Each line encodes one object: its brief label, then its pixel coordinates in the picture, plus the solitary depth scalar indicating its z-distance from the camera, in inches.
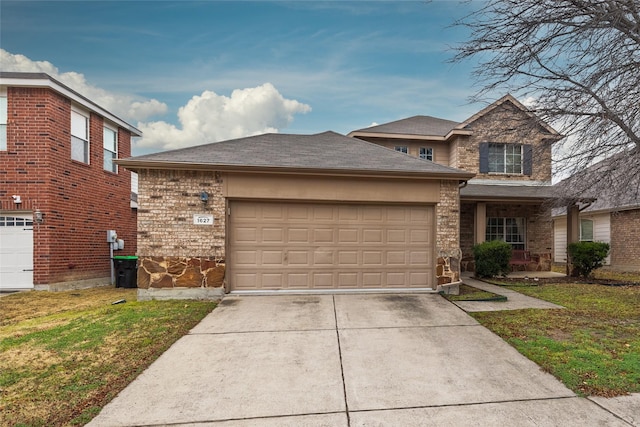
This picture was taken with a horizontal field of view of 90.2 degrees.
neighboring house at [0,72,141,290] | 366.9
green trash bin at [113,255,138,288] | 405.7
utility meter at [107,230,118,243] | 454.2
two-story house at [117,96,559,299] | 302.0
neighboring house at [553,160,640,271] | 308.0
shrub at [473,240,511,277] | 429.7
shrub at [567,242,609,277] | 450.9
